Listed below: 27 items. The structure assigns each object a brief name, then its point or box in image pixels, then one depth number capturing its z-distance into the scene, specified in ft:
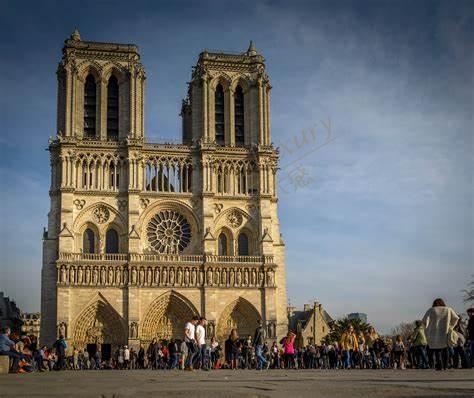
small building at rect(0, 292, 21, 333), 207.78
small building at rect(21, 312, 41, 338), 344.90
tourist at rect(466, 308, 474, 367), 55.62
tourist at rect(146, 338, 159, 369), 112.29
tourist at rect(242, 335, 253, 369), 95.95
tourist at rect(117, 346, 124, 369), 127.03
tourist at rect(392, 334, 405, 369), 80.28
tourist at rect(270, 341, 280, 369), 98.89
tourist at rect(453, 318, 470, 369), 59.85
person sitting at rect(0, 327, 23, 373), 58.13
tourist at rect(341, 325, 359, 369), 90.07
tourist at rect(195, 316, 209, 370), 67.21
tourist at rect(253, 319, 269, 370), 75.87
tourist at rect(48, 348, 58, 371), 90.27
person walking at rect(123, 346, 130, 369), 124.67
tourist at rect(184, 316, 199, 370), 66.69
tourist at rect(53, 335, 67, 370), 80.59
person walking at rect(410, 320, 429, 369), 62.23
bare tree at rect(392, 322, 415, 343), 321.48
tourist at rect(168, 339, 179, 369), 87.20
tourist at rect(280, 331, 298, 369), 80.84
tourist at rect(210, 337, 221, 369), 95.91
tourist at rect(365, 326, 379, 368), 92.31
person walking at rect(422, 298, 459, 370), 50.70
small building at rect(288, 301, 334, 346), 207.92
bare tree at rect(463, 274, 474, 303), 132.32
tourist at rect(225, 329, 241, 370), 80.66
